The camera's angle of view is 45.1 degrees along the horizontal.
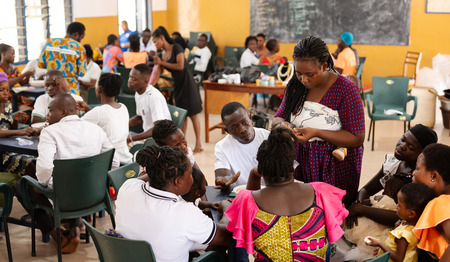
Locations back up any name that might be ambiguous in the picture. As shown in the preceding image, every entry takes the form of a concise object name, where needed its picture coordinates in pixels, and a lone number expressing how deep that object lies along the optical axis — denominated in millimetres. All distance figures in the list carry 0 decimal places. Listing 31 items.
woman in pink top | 2066
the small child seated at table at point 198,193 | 2656
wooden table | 6637
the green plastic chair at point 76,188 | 3316
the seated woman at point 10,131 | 4027
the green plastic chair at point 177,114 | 4680
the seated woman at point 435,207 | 2109
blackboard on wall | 9672
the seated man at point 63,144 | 3455
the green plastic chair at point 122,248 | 2092
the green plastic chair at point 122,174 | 3002
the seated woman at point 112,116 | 4148
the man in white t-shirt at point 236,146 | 3219
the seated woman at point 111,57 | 8695
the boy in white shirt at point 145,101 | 4707
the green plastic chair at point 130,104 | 5281
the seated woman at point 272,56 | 8330
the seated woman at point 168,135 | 3182
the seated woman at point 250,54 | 8703
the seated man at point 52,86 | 4508
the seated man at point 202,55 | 9672
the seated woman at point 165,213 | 2141
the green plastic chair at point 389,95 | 6496
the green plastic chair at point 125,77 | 7297
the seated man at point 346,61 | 7508
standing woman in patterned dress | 2561
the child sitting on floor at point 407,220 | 2232
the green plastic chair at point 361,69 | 8148
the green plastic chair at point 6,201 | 3390
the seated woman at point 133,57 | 8430
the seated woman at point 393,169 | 2525
